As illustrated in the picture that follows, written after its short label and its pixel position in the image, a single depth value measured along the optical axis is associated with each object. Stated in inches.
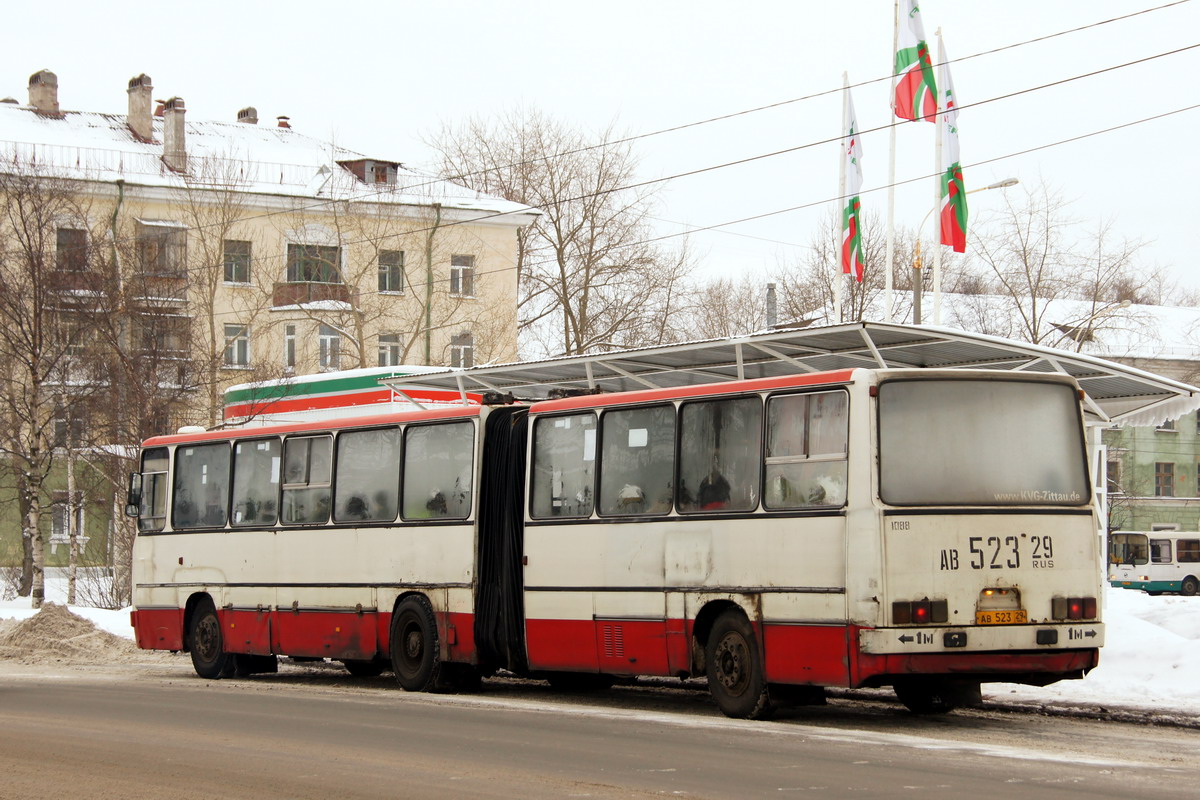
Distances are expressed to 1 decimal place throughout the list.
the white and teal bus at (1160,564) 2554.1
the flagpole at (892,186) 1363.2
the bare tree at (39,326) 1481.3
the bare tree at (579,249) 2327.8
